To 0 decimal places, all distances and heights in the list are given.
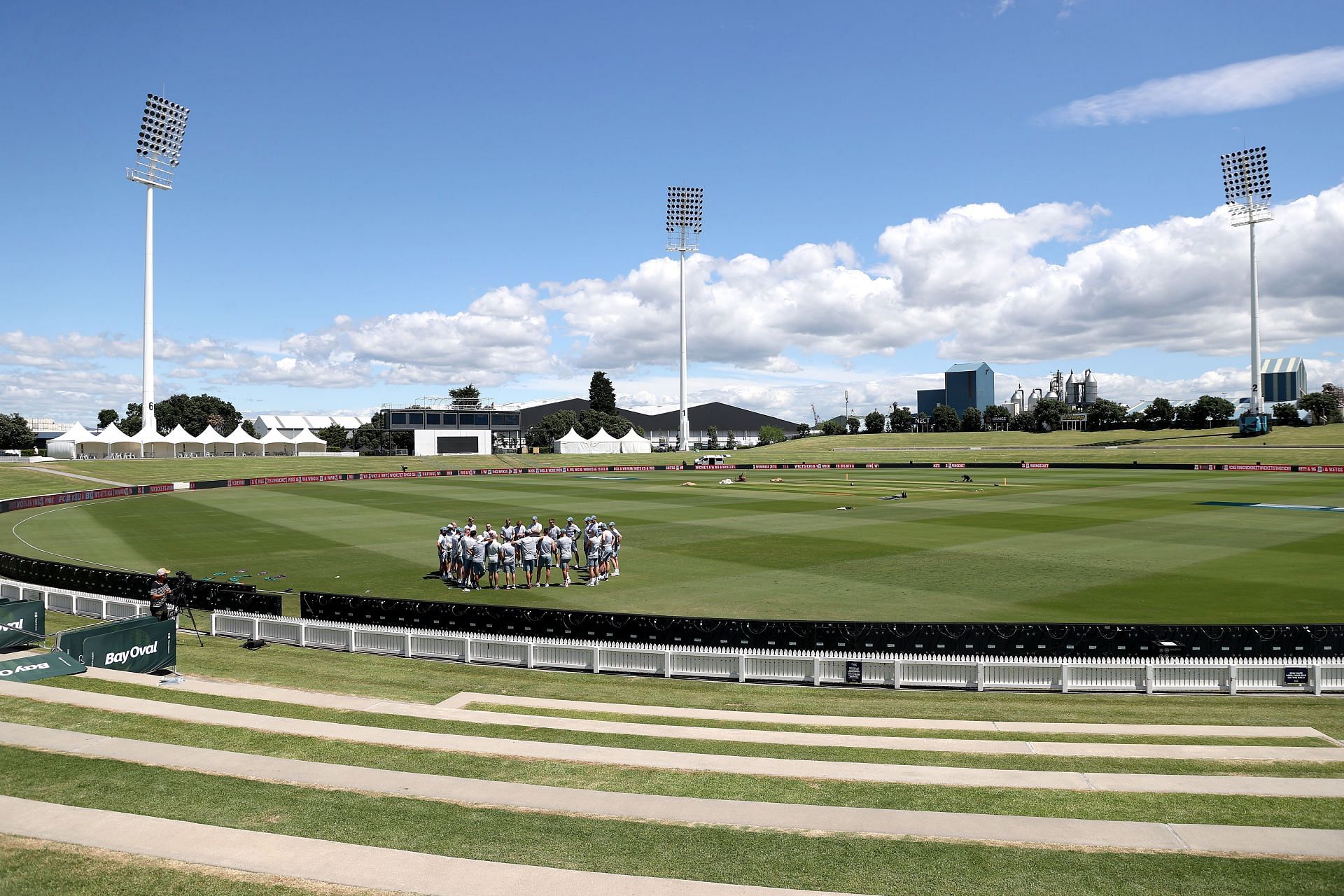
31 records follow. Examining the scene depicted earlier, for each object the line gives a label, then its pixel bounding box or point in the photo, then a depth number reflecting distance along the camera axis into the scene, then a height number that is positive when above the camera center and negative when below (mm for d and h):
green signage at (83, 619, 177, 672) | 15648 -3835
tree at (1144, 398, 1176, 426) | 161500 +6078
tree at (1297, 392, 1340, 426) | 153250 +6897
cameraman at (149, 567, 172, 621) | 17875 -3273
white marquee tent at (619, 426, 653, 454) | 140750 +502
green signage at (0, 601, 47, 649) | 16625 -3707
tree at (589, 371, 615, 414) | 187875 +12021
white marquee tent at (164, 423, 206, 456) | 107438 +841
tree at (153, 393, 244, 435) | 180375 +8032
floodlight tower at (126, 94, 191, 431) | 99812 +36836
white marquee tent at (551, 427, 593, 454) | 136875 +442
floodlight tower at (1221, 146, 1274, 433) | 110125 +34804
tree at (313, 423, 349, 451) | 180500 +2589
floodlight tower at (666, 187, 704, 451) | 131375 +37249
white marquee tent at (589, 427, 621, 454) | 137875 +522
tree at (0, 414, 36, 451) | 159875 +3361
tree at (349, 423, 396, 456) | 154812 +1672
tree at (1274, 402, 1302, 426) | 139500 +4906
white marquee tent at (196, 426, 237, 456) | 109538 +746
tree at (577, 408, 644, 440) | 169625 +5034
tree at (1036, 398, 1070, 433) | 183500 +7030
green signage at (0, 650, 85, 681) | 14008 -3725
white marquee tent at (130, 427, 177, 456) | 104250 +752
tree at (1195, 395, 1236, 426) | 154000 +6411
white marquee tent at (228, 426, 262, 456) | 113000 +838
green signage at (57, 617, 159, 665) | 15297 -3459
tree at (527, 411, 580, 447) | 168125 +3856
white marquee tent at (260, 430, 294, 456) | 119562 +667
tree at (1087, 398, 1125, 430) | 168625 +6013
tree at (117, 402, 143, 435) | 168462 +5463
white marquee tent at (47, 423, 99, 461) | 99562 +782
